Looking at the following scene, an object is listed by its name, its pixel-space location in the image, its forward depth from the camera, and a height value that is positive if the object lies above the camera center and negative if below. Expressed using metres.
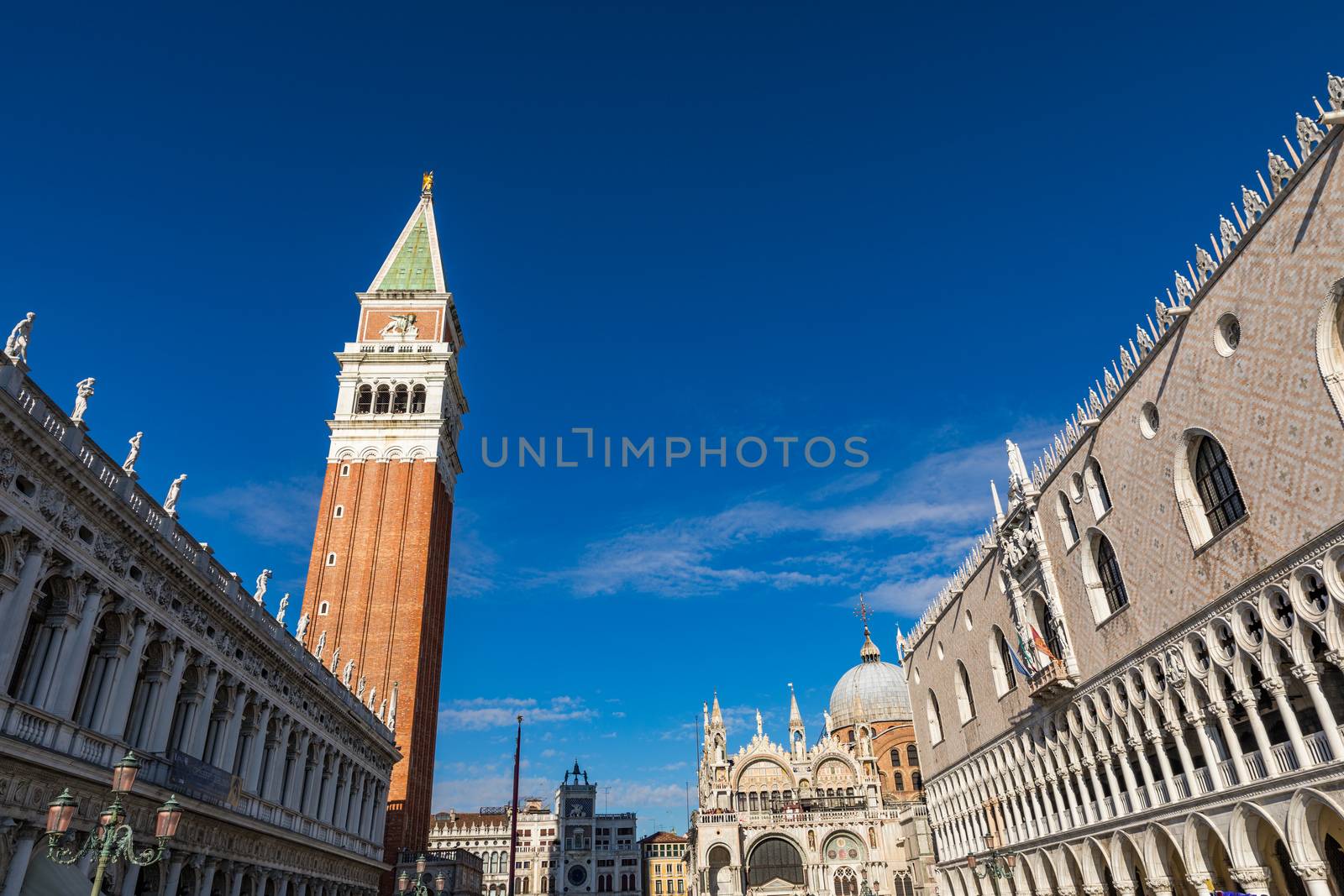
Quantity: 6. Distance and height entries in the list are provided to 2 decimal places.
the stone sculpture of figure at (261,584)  29.75 +10.79
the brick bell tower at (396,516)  54.44 +24.95
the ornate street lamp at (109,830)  12.88 +1.69
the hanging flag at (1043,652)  35.75 +9.26
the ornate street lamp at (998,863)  41.28 +2.07
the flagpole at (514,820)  57.25 +6.85
